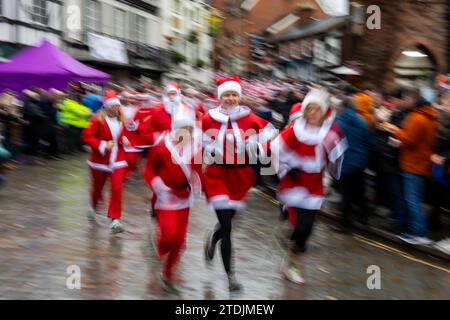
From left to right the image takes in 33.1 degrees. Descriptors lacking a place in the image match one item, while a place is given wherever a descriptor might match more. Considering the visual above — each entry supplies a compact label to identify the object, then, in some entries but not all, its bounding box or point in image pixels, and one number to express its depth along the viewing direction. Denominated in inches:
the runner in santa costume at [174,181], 266.8
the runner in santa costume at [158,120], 418.3
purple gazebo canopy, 773.7
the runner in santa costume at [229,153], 273.9
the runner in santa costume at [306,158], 292.4
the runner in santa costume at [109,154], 372.2
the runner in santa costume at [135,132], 395.2
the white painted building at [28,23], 958.4
